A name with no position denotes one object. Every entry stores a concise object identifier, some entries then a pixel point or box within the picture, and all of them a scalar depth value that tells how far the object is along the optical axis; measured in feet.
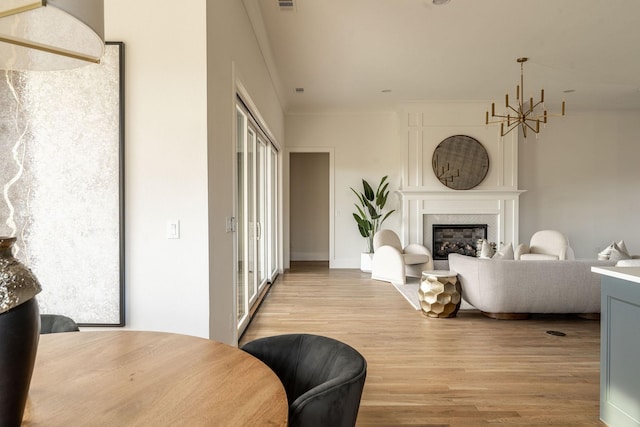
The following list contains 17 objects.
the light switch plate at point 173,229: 6.98
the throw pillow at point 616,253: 13.37
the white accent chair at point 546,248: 17.51
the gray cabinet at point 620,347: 5.95
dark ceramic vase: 2.26
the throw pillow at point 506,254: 14.80
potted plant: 22.56
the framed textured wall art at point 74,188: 6.74
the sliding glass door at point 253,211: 11.56
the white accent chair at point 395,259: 18.37
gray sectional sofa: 11.80
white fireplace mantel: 21.99
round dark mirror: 21.91
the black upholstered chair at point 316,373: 2.97
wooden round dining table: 2.63
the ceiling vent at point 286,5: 10.98
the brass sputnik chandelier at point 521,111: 15.79
